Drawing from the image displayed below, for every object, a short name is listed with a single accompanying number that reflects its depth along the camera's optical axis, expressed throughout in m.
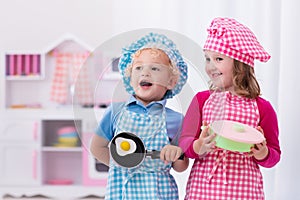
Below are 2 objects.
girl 2.55
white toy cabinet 5.57
